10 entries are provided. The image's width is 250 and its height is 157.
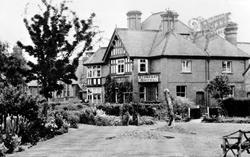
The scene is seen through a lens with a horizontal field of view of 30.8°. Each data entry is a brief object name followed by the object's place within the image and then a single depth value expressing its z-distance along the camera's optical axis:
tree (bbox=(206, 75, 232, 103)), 41.41
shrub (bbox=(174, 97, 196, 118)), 38.97
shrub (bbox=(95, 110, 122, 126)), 31.62
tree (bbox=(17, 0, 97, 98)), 29.56
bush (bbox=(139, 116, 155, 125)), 31.91
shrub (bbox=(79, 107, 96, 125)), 32.53
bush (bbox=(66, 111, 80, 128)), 28.38
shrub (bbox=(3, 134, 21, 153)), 19.31
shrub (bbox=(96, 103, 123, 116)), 38.12
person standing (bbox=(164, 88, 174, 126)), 25.80
